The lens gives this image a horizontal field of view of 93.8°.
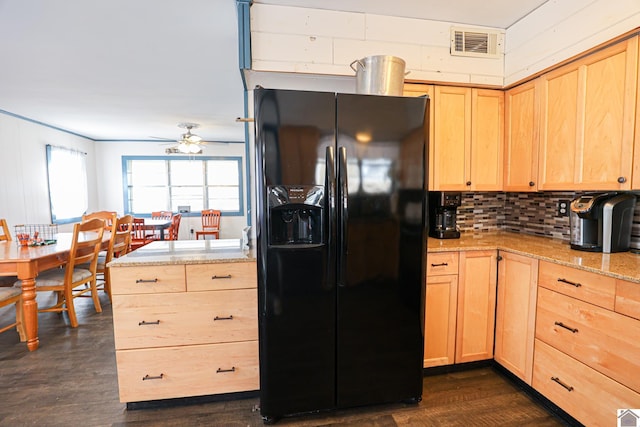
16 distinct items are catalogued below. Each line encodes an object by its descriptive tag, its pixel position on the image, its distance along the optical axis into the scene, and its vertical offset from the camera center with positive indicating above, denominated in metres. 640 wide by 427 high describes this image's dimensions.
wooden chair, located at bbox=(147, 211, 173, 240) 6.49 -0.39
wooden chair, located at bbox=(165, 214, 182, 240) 5.50 -0.60
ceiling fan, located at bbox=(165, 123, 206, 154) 4.89 +0.87
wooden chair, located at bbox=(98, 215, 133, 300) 3.40 -0.59
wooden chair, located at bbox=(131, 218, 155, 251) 5.09 -0.67
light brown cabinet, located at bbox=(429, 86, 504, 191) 2.23 +0.42
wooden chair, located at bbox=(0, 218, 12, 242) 3.25 -0.40
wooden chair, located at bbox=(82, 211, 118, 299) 3.35 -0.77
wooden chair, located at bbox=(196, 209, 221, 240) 6.63 -0.54
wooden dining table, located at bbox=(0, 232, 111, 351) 2.35 -0.57
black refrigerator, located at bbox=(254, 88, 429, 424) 1.52 -0.26
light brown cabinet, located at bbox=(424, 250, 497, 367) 2.01 -0.76
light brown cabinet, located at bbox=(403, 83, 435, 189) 2.17 +0.77
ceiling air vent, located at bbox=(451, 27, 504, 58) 2.24 +1.16
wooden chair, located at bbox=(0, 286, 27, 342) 2.38 -0.83
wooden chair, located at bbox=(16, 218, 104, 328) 2.75 -0.76
